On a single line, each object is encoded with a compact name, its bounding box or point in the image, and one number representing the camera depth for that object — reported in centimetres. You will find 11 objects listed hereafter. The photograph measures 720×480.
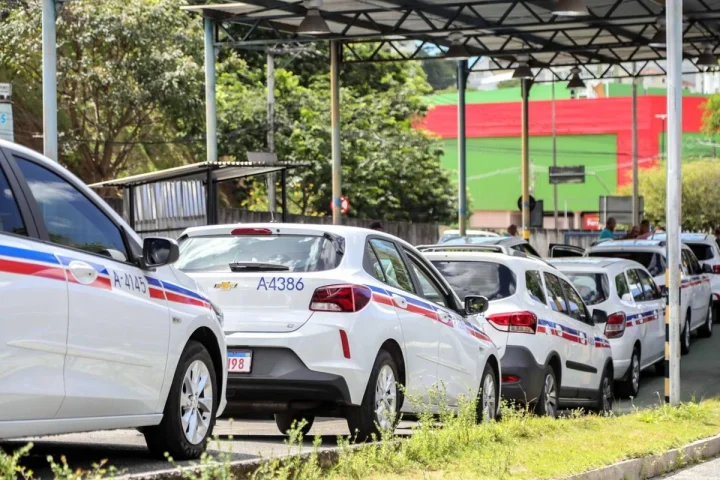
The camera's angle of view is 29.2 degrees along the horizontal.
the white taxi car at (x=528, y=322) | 1306
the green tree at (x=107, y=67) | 3331
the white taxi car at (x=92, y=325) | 655
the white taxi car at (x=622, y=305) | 1702
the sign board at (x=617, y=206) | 5019
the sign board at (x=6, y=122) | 1290
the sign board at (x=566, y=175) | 5938
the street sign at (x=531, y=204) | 4341
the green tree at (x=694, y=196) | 8825
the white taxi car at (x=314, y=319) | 952
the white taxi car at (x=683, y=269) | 2189
